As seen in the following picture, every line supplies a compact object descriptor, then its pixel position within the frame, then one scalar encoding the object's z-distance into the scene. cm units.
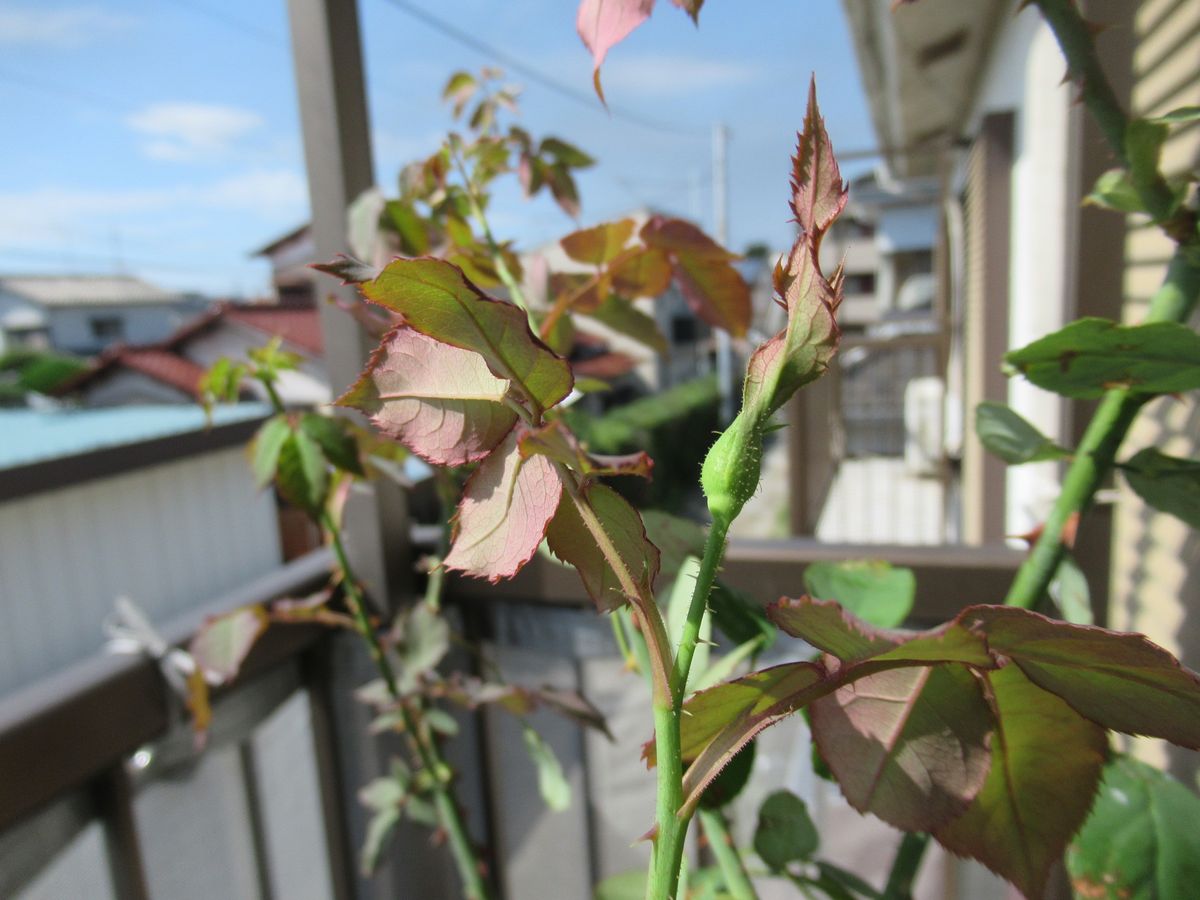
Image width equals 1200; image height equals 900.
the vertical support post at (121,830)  77
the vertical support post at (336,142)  86
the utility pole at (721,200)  1628
